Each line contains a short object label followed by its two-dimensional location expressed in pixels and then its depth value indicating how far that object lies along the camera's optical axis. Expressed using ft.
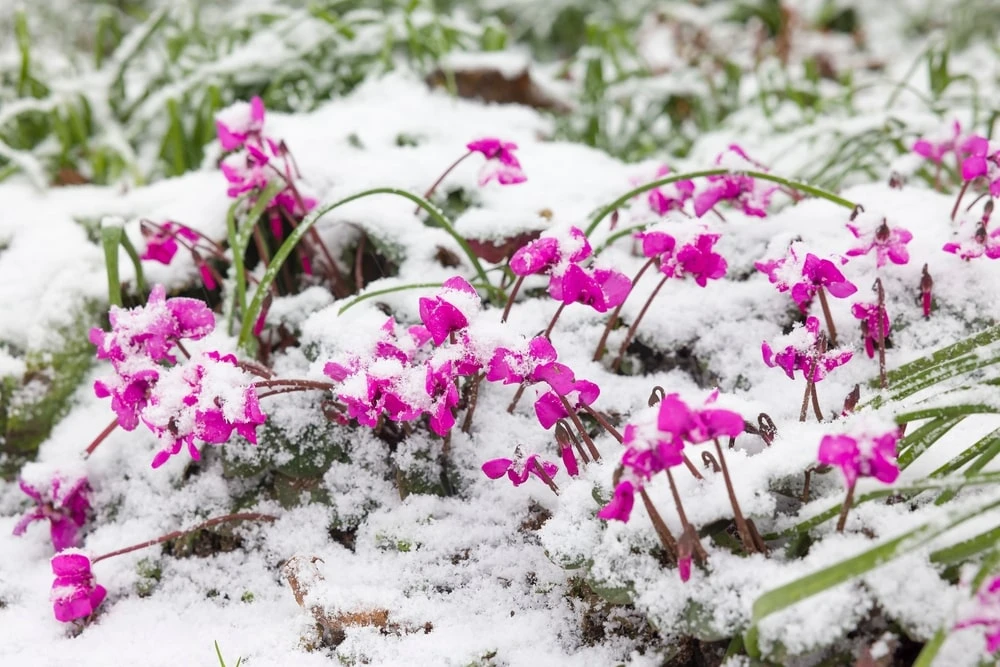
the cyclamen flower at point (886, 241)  3.94
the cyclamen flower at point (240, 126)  4.13
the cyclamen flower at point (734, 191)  4.11
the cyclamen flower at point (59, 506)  4.02
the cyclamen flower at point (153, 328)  3.93
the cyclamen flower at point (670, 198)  4.17
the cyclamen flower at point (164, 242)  4.13
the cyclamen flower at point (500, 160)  4.13
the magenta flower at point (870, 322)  3.97
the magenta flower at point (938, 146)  4.23
